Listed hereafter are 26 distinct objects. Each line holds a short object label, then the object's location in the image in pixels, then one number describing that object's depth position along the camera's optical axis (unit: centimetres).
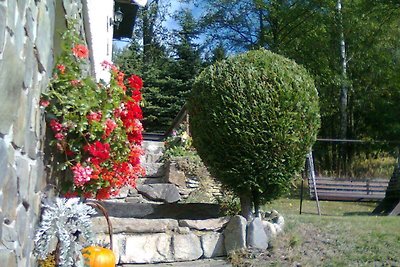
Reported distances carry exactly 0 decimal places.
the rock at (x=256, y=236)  515
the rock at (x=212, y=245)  520
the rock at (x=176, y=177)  919
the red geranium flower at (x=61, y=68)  399
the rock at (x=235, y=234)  515
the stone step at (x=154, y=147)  1195
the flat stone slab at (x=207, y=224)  525
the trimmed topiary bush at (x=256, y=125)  522
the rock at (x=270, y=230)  526
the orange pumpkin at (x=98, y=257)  394
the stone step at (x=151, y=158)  1092
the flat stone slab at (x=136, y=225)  497
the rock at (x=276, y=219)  541
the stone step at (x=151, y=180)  955
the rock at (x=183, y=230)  519
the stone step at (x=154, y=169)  974
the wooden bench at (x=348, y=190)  1042
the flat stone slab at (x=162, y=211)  609
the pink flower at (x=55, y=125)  384
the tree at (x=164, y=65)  2312
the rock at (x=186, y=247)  511
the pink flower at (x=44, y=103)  364
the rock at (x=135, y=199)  884
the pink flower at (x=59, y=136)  391
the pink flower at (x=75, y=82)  394
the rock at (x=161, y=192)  900
